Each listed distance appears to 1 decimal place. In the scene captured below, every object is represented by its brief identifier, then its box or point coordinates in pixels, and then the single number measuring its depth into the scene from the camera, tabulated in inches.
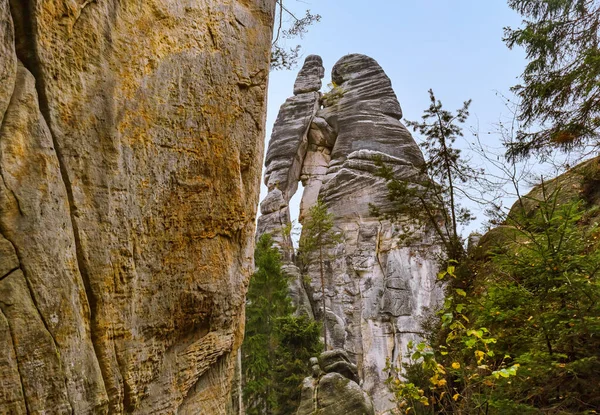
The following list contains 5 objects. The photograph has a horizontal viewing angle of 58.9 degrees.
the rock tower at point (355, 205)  987.3
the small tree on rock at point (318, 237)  1031.3
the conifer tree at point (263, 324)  727.1
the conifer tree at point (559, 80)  326.6
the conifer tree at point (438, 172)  432.8
